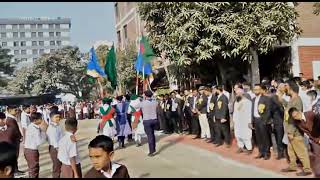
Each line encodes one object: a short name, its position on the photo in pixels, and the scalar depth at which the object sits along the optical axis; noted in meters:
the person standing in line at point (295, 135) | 4.86
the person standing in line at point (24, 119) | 8.21
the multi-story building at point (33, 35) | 86.89
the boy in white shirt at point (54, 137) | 4.89
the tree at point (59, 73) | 32.52
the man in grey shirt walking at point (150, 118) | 7.16
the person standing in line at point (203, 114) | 8.46
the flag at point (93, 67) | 11.98
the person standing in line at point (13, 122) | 5.96
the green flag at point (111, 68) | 10.69
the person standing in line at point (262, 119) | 5.96
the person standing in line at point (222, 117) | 7.27
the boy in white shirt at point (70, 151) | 3.97
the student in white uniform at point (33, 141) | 5.12
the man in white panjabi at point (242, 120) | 6.54
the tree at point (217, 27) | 8.48
